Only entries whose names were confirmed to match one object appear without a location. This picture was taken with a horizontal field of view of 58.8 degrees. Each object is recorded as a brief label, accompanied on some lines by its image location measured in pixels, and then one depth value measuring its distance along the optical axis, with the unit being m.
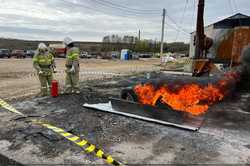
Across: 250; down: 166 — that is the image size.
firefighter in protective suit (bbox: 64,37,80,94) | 7.39
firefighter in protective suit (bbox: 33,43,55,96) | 7.41
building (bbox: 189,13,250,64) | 9.61
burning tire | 6.31
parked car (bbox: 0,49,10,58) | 35.38
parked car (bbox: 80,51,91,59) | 44.06
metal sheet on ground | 4.89
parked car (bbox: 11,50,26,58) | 36.97
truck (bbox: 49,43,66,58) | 40.79
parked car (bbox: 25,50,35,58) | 38.78
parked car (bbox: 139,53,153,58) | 53.50
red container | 7.40
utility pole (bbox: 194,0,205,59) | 10.13
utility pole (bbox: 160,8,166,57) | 28.80
